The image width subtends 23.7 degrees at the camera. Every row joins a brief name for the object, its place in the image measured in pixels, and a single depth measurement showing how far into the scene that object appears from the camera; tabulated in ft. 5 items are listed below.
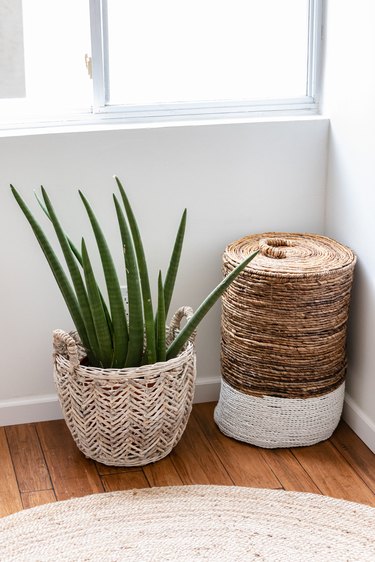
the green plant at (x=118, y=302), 7.10
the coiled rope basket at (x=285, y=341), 7.58
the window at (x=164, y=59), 7.98
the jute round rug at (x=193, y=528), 6.60
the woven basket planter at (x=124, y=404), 7.23
